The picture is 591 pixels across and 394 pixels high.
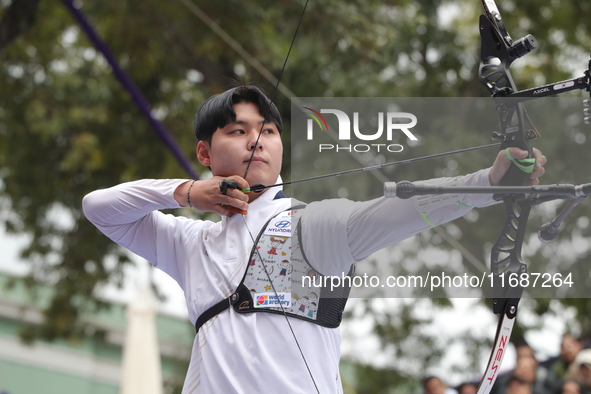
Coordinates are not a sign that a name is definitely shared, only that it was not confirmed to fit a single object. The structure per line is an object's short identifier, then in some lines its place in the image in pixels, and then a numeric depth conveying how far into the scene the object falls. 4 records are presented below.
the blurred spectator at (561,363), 8.26
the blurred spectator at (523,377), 8.18
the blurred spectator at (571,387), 7.89
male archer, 2.97
